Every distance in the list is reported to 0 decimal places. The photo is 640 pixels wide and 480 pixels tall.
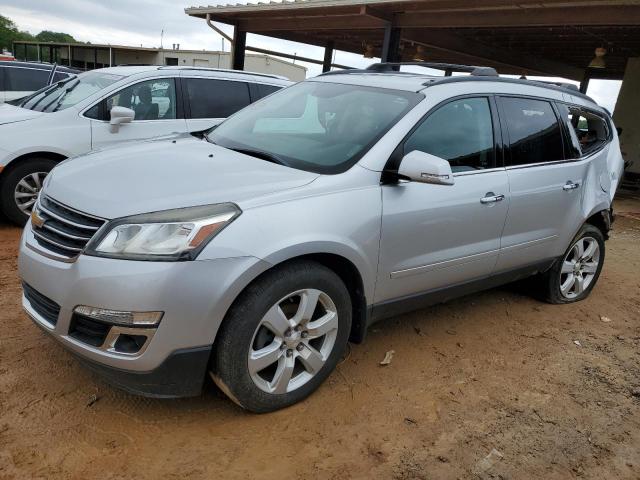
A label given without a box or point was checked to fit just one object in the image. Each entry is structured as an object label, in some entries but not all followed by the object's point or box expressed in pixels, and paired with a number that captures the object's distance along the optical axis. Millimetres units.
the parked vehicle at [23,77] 9484
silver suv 2287
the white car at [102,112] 5215
